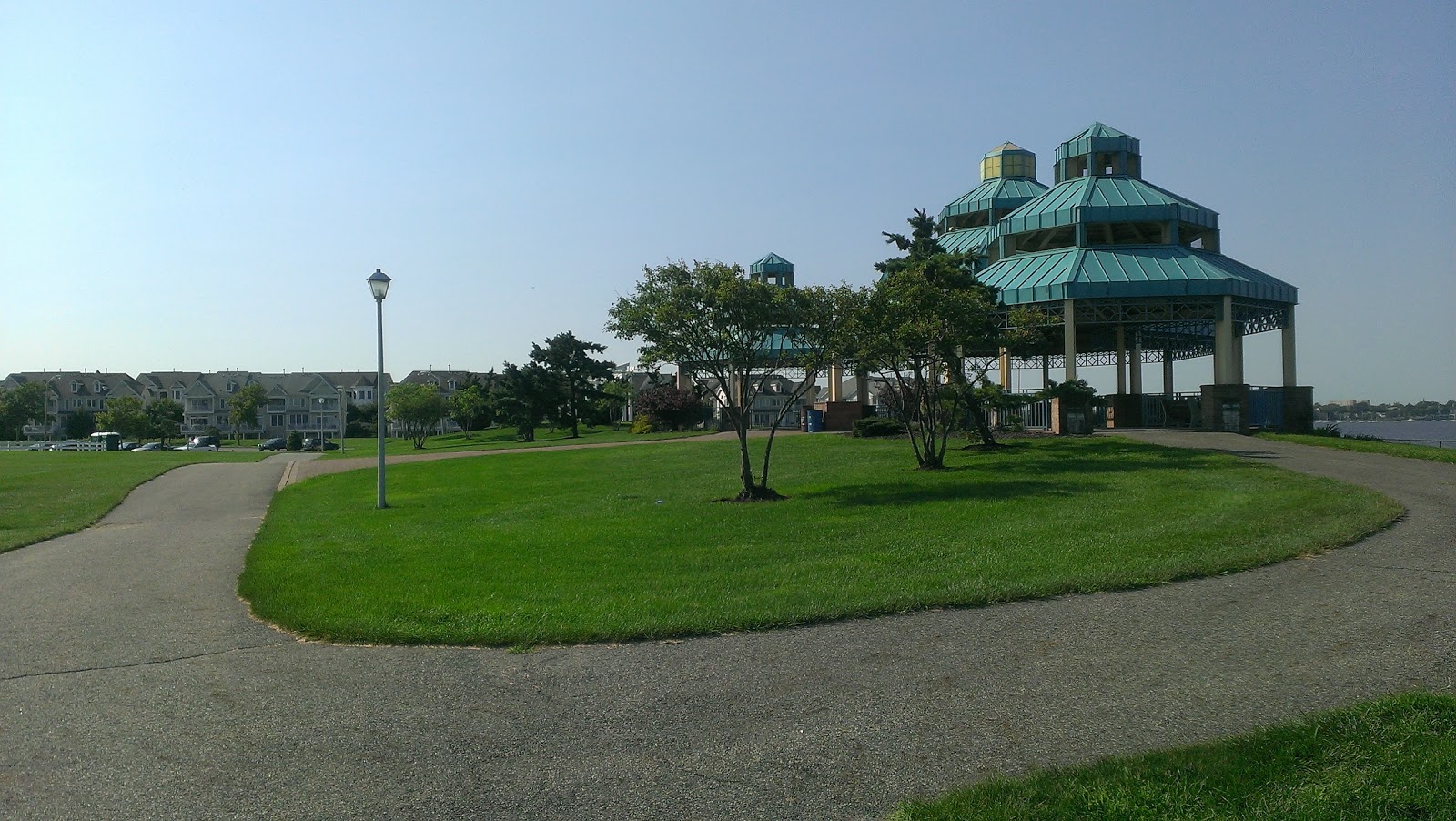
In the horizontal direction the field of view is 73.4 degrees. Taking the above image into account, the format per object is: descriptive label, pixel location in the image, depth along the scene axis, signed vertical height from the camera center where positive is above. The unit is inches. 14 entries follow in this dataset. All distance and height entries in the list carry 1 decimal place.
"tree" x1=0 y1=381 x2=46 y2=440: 3735.2 +78.1
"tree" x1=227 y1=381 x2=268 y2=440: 3595.0 +78.2
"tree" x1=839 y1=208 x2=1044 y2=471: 764.0 +75.3
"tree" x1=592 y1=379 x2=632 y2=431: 2598.4 +64.1
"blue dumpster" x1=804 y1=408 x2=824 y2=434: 1649.9 +0.3
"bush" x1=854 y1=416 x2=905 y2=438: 1314.0 -10.1
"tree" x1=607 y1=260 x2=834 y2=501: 691.4 +71.5
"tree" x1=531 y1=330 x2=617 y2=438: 2497.5 +137.3
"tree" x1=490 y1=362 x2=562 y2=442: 2410.2 +66.2
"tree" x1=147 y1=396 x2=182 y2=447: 3592.5 +26.0
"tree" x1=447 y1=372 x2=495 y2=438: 3016.7 +59.8
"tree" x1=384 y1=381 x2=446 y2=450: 2801.9 +53.1
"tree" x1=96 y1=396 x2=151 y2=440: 3331.7 +26.6
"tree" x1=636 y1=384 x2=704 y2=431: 2242.9 +34.1
